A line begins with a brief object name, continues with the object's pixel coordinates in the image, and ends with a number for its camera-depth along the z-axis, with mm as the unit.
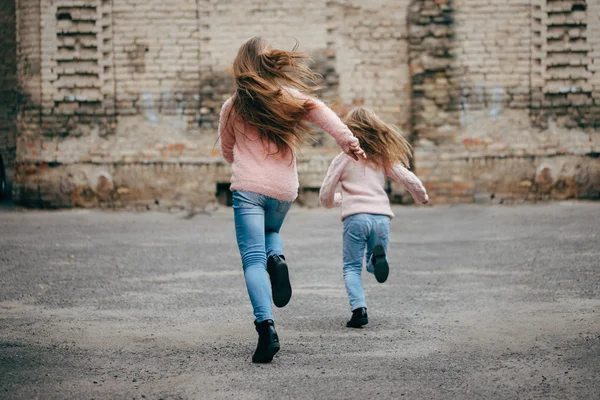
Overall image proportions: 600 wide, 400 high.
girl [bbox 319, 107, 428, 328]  4875
